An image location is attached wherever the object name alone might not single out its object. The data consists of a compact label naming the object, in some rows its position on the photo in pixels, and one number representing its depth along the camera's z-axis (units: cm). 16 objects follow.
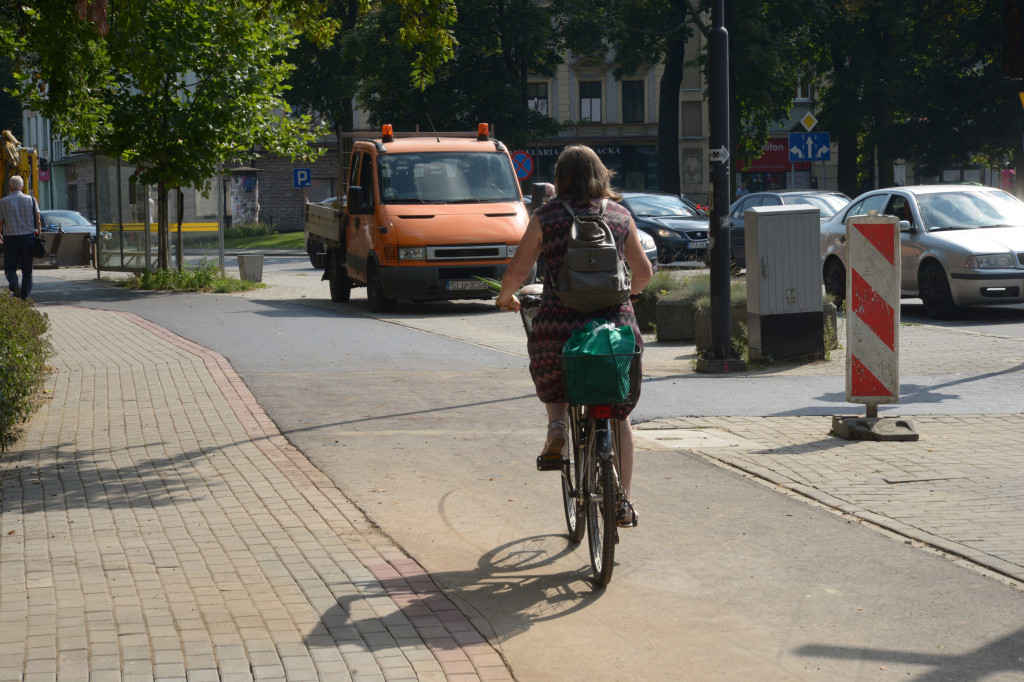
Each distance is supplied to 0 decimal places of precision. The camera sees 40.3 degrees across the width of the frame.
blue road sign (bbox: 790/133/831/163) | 3119
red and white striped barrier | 838
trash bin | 2555
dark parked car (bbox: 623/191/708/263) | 2511
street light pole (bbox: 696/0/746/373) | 1164
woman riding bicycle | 563
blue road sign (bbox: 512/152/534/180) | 3341
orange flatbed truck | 1864
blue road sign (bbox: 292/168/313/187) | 4836
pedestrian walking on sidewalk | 1941
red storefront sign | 6506
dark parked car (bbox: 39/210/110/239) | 3664
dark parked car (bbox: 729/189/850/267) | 2421
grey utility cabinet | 1205
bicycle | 521
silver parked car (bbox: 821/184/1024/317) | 1627
